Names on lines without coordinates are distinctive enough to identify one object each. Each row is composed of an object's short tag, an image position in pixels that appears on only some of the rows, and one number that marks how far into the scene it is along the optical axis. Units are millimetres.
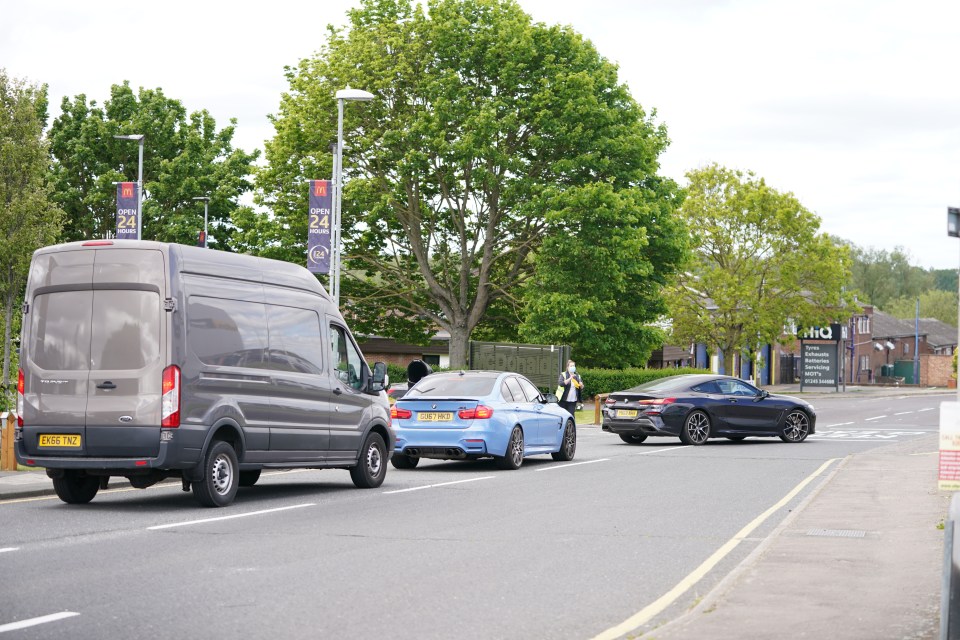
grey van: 12344
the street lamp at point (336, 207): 30875
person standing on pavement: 30109
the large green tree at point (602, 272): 39219
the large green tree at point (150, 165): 54900
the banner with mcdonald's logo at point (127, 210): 33000
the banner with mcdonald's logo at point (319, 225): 30125
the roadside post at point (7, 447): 16516
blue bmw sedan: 18047
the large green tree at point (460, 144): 40156
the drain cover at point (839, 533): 10969
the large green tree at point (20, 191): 34281
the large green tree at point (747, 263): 66125
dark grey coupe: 25766
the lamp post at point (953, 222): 12750
